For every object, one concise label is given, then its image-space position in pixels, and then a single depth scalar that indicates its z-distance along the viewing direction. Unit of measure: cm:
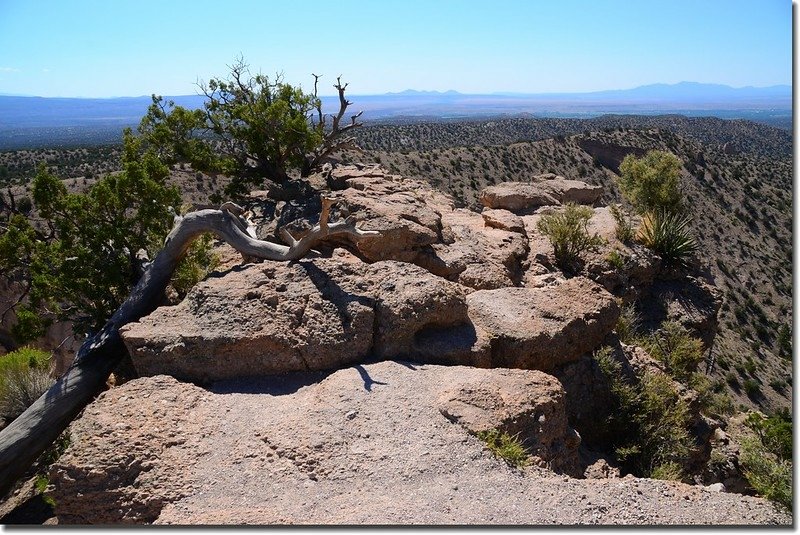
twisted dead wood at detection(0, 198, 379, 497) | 751
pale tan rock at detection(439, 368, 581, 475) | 605
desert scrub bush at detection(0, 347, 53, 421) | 898
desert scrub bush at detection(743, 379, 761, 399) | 2405
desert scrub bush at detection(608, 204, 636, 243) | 1275
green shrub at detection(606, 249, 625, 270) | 1191
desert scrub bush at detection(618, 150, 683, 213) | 2116
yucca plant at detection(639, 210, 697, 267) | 1285
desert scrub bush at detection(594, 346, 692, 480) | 775
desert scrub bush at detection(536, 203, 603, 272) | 1209
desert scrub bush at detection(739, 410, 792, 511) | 596
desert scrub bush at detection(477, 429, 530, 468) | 565
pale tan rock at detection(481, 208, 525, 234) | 1322
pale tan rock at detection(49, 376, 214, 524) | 555
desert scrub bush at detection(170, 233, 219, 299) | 1001
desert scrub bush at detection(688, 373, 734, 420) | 1040
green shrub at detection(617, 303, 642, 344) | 1015
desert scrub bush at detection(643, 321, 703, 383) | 1023
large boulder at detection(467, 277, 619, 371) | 789
